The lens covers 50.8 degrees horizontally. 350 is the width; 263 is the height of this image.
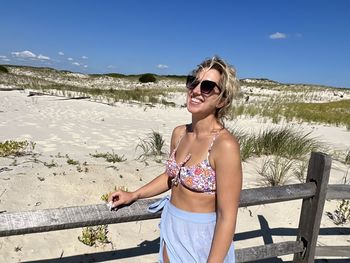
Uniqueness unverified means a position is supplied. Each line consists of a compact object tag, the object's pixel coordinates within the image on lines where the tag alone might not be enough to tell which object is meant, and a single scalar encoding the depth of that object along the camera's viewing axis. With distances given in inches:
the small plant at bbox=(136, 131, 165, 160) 266.1
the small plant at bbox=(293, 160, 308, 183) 235.2
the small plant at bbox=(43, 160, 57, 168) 213.5
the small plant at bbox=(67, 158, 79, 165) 221.1
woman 69.1
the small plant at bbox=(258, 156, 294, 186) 224.5
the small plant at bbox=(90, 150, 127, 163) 242.8
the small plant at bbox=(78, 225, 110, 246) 153.7
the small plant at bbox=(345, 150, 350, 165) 298.0
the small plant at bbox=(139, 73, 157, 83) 1943.9
